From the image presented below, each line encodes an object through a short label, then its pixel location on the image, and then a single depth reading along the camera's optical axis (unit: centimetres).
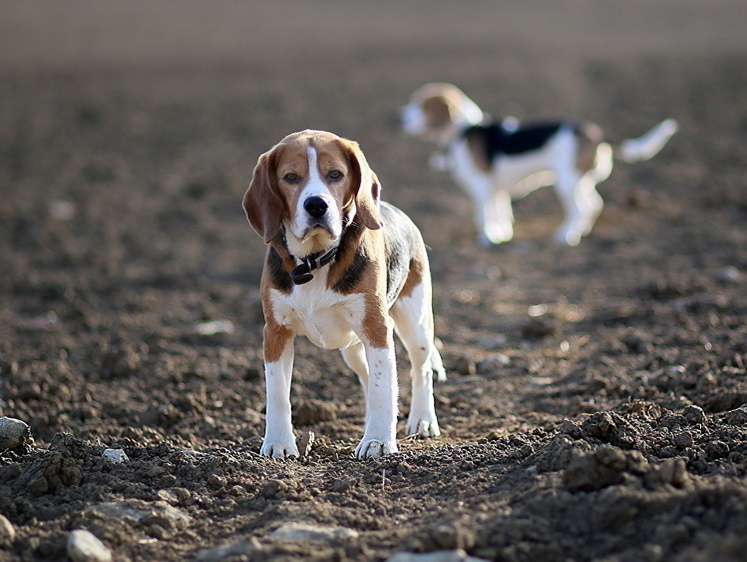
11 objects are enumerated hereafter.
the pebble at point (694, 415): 1063
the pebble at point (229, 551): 800
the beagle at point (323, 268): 1027
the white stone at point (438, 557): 742
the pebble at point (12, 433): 1084
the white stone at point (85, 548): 802
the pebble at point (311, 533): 825
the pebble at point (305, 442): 1120
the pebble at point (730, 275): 1906
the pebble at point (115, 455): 1042
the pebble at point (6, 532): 840
